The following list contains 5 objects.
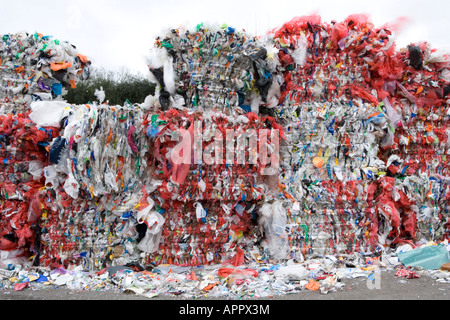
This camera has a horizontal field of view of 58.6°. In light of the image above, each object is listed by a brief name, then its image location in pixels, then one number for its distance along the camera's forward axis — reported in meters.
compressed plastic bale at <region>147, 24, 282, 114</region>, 3.72
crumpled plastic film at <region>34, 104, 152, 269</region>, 3.47
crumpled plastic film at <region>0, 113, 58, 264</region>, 3.61
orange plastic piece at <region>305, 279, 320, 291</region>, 3.09
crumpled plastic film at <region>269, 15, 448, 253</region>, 3.91
